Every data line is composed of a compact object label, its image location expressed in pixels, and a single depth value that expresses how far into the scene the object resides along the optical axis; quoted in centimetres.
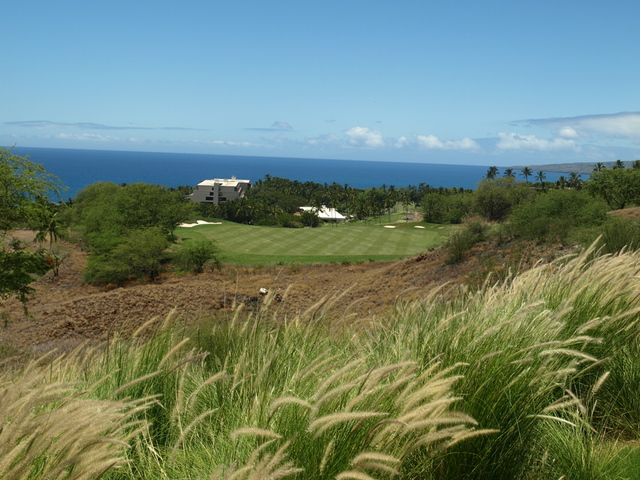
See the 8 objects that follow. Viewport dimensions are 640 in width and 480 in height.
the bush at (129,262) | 4162
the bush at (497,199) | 7775
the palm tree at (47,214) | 1817
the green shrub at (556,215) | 2303
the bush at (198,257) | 4150
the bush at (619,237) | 1131
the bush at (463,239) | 2656
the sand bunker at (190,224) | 7944
